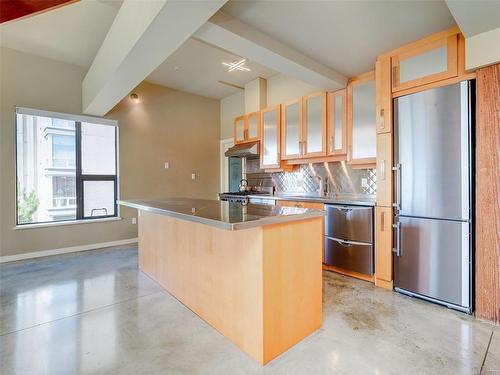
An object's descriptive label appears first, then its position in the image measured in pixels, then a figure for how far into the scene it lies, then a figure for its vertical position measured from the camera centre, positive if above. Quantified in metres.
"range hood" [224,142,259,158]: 4.47 +0.66
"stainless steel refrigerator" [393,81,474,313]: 2.13 -0.08
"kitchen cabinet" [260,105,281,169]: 4.18 +0.83
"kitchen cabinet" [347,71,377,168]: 3.05 +0.78
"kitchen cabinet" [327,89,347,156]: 3.35 +0.84
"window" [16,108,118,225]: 3.78 +0.34
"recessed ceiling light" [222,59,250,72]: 3.56 +1.76
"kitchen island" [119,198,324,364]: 1.53 -0.58
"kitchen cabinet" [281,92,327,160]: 3.59 +0.87
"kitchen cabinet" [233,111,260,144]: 4.53 +1.09
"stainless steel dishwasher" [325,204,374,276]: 2.81 -0.60
